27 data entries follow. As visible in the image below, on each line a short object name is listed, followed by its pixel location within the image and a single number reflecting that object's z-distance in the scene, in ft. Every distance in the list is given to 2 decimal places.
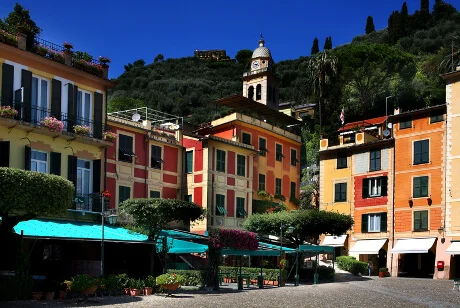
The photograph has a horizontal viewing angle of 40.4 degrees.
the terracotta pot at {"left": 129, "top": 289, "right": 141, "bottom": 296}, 91.25
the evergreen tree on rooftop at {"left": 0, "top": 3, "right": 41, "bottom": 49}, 105.70
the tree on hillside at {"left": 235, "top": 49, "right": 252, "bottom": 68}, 558.03
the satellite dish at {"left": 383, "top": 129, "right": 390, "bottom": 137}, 190.70
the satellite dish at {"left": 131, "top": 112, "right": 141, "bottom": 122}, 143.02
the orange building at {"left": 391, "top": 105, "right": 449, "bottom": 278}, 177.47
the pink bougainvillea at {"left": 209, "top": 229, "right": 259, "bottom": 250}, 109.50
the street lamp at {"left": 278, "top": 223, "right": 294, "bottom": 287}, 126.32
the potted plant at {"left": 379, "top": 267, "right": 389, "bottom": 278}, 175.83
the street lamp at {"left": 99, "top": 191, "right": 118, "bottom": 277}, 89.76
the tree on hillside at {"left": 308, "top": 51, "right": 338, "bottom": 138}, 262.67
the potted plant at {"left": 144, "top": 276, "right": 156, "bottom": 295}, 94.44
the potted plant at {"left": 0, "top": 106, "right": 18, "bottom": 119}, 97.60
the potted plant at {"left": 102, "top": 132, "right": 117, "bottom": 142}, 118.01
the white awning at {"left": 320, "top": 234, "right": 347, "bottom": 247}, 192.42
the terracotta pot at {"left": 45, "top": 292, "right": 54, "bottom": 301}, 81.92
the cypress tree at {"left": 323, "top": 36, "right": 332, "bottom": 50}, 549.25
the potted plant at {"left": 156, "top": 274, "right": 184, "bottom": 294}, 93.50
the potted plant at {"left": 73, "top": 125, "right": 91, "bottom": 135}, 110.93
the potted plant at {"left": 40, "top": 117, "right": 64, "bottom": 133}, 104.68
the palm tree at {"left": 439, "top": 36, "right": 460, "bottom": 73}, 196.34
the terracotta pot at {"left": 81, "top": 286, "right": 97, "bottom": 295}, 81.05
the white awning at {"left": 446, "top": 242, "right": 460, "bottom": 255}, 164.31
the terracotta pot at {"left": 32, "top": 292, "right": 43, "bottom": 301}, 80.59
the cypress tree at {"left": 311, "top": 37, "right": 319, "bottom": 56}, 558.07
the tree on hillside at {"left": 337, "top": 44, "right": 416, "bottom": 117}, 295.69
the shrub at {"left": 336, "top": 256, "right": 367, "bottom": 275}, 171.94
